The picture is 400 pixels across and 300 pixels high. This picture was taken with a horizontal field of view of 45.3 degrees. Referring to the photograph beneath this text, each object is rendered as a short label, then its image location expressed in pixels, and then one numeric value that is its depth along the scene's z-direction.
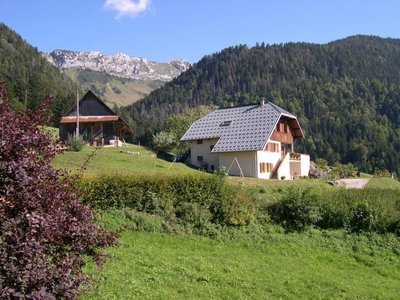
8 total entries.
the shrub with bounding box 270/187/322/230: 23.17
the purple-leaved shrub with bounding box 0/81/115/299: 5.91
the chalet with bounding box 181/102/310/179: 42.19
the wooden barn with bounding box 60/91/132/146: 56.50
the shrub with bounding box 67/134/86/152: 42.62
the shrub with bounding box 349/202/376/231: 23.41
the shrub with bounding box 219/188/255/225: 22.09
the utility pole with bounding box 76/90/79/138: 53.73
